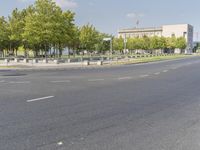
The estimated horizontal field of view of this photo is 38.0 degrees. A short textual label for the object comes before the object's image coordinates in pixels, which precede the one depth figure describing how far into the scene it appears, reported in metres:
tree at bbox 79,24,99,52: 67.56
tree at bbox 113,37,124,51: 103.24
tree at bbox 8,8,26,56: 53.03
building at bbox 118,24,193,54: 165.12
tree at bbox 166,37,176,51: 125.56
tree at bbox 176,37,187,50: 126.43
